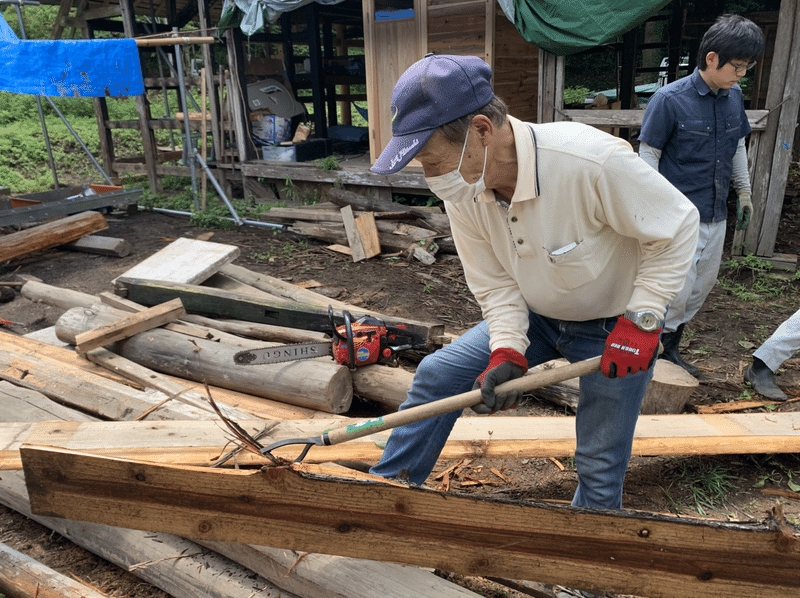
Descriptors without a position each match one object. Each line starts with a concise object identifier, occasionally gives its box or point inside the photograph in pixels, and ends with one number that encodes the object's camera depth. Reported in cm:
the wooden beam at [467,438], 283
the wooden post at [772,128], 603
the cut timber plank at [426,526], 166
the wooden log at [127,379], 373
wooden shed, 653
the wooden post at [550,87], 738
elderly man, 188
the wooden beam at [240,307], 437
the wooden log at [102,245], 795
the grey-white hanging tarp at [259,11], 851
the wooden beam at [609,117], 680
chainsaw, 390
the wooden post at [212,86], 1019
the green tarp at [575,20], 623
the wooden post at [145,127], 1093
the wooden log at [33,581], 228
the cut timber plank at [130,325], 422
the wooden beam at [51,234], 752
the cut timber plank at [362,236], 741
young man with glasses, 393
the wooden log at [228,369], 374
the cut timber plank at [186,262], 558
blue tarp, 732
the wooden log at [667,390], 344
